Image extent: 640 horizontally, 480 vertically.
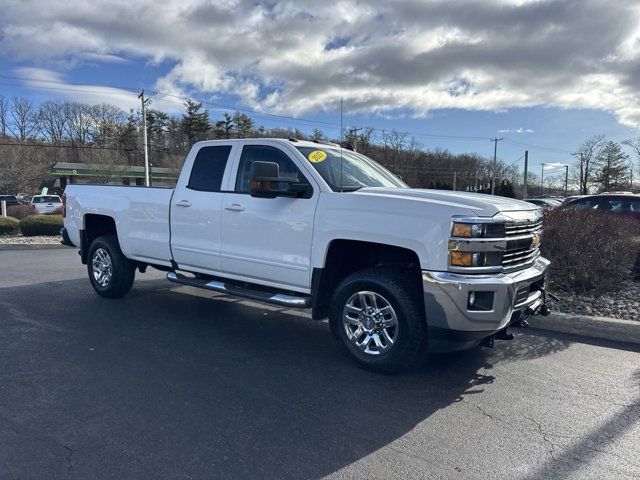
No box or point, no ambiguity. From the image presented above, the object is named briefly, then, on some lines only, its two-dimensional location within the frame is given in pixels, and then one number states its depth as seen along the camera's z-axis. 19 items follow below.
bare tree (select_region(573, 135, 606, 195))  62.40
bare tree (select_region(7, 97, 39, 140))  68.69
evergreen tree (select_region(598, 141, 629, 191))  54.56
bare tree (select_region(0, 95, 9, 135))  68.26
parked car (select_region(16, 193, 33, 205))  40.11
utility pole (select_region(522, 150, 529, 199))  54.62
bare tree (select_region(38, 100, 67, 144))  71.50
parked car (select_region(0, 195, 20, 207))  34.56
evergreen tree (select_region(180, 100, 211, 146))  62.47
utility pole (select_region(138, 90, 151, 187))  36.19
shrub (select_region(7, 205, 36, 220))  21.86
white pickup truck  3.91
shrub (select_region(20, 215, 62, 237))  16.11
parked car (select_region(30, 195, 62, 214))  30.16
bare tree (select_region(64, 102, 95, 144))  73.19
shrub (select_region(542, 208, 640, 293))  6.89
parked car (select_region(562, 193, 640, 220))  12.47
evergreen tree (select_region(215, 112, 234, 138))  56.62
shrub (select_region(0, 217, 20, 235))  16.28
